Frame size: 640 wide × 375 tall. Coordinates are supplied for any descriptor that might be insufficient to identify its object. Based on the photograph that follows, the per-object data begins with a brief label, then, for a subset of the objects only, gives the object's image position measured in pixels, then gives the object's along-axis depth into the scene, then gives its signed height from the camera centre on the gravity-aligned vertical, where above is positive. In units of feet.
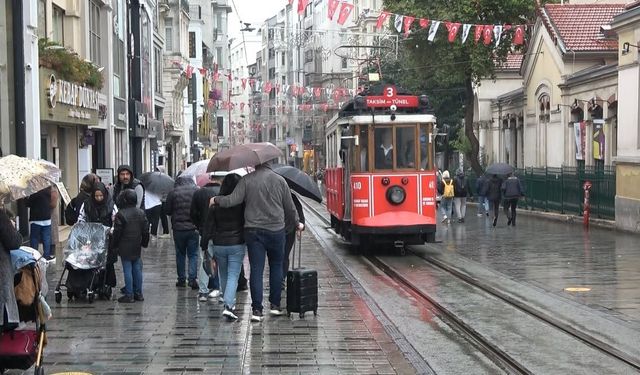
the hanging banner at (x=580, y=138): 109.60 +2.22
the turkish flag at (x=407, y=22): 93.43 +13.71
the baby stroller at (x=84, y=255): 41.45 -3.84
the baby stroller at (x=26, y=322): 25.77 -4.28
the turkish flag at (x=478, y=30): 99.48 +13.51
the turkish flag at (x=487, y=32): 98.73 +13.13
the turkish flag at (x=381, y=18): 89.38 +13.48
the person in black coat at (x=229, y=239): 37.09 -2.93
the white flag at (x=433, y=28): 96.70 +13.62
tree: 124.88 +15.83
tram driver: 66.28 +0.63
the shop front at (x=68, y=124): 72.43 +3.73
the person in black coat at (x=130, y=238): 41.98 -3.16
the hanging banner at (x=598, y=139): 101.71 +1.96
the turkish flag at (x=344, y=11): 87.65 +13.93
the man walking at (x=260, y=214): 36.35 -1.92
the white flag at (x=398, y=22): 94.89 +13.81
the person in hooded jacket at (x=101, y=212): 43.42 -2.09
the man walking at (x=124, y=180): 47.73 -0.72
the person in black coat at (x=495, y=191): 98.27 -3.25
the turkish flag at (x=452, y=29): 94.22 +13.00
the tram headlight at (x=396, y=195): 66.33 -2.34
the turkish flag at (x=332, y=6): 88.12 +14.44
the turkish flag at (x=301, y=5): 89.30 +14.87
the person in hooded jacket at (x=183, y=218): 45.50 -2.52
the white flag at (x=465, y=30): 97.11 +13.34
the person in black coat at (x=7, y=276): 25.08 -2.85
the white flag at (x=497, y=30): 98.02 +13.30
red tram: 66.18 -0.27
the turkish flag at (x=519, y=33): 103.09 +13.59
